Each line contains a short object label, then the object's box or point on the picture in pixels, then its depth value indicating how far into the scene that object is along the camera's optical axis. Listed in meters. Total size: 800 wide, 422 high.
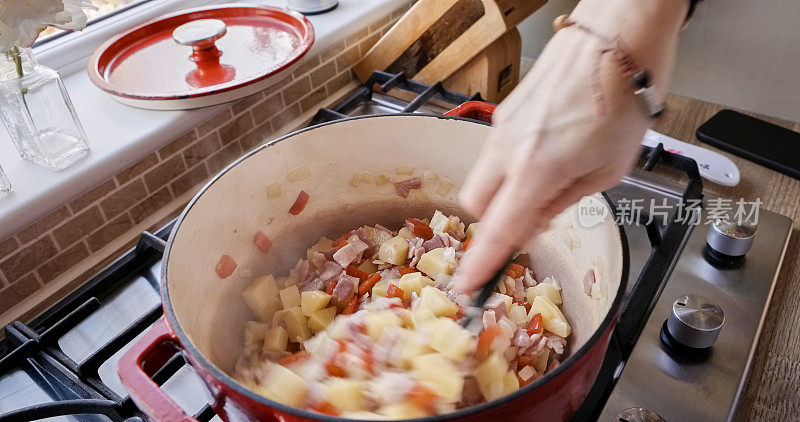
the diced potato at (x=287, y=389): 0.52
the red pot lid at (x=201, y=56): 0.92
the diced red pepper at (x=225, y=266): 0.70
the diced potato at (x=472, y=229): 0.79
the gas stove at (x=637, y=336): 0.64
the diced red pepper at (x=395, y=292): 0.69
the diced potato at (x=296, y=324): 0.70
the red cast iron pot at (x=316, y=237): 0.45
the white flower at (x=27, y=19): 0.65
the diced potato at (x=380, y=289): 0.71
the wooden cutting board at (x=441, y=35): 1.04
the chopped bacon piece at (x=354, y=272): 0.76
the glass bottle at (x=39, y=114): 0.75
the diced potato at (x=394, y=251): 0.77
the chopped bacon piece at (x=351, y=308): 0.71
